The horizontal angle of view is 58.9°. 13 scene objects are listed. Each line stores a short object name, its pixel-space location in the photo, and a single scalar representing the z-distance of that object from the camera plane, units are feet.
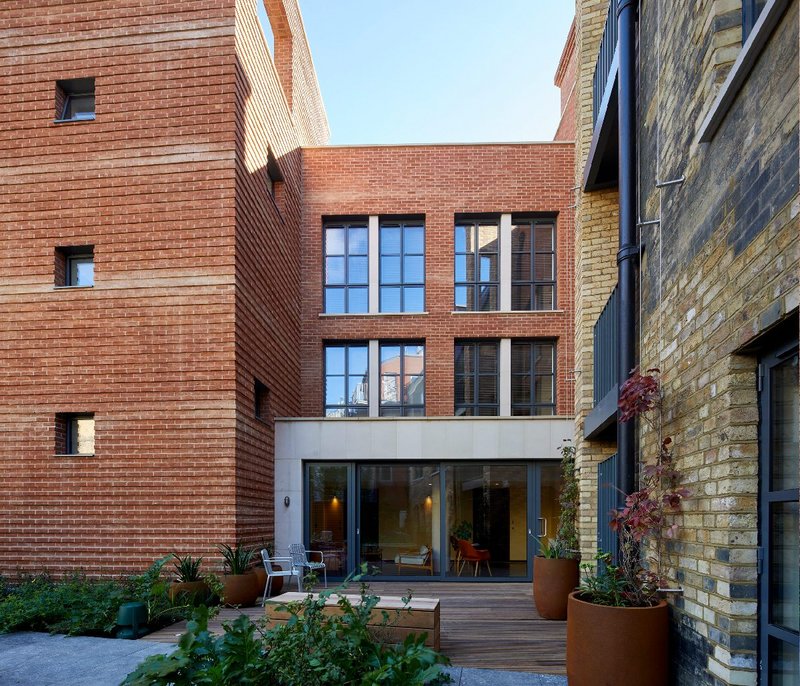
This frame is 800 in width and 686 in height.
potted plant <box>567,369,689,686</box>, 13.60
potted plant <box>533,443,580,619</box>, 28.25
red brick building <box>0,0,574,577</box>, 32.60
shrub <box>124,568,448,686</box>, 14.43
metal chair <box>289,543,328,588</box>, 35.82
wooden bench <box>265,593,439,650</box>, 21.04
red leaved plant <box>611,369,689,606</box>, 14.23
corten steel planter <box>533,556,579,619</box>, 28.19
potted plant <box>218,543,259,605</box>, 30.73
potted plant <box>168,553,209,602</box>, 29.50
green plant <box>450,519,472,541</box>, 42.19
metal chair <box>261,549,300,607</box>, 32.50
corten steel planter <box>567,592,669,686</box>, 13.56
